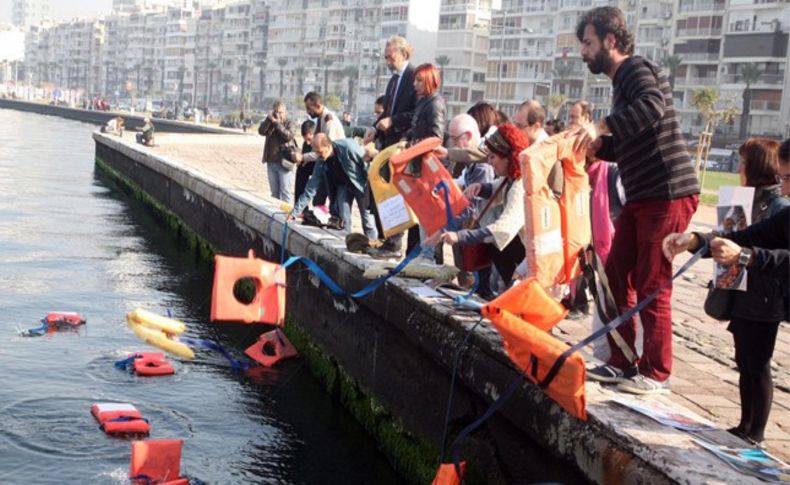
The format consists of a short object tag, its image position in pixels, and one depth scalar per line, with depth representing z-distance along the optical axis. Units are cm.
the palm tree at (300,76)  15632
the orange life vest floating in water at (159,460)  675
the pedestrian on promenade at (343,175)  1107
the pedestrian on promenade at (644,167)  539
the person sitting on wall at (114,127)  4579
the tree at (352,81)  14438
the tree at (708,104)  7012
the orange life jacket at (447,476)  552
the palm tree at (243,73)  17425
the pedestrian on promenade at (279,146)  1493
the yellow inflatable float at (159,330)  1057
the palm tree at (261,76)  17025
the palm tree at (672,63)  9438
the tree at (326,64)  15025
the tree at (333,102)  12668
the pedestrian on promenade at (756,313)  456
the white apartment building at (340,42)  13538
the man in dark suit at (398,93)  960
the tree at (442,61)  12475
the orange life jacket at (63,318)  1135
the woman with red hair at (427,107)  906
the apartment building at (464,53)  12406
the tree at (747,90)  8531
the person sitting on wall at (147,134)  3727
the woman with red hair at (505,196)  689
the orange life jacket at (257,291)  872
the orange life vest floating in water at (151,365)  960
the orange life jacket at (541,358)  471
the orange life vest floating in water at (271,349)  1050
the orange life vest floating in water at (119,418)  782
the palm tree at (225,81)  18162
